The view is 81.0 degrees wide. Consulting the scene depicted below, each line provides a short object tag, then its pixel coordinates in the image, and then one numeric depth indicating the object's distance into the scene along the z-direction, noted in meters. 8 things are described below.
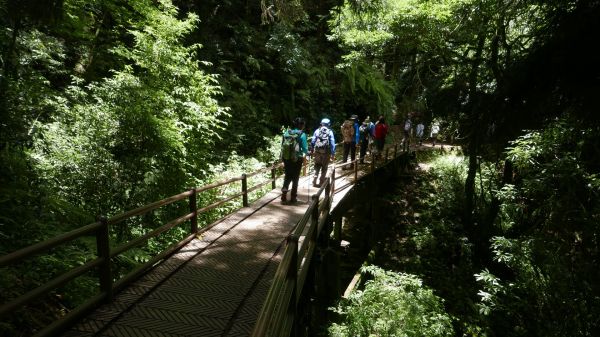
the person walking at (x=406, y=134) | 19.11
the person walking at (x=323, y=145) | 9.31
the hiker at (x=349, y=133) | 12.27
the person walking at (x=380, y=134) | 14.03
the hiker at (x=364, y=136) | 13.68
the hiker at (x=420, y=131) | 22.64
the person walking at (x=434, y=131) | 24.72
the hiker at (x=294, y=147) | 7.78
